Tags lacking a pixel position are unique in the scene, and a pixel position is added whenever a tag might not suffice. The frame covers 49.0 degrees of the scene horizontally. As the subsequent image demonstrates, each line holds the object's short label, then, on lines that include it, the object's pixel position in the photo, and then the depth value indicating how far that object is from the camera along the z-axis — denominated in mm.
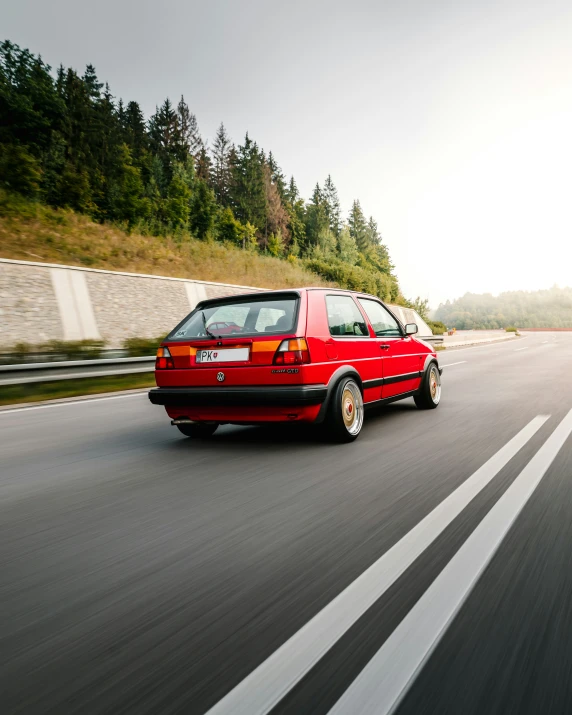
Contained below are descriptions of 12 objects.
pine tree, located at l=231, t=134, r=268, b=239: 89125
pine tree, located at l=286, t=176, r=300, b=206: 115069
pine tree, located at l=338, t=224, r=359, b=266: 83369
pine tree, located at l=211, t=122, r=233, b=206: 97125
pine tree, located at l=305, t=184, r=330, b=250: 105438
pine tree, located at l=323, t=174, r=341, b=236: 119500
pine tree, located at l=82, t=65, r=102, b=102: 79812
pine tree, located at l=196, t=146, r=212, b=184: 91562
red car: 6113
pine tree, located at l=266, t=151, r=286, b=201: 107875
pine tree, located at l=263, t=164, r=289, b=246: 91731
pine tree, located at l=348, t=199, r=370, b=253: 120875
